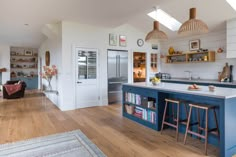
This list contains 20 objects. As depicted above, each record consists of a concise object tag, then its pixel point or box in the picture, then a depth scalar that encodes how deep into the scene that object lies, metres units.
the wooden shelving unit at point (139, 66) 6.93
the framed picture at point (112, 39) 5.88
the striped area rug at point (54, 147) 2.46
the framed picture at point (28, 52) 10.59
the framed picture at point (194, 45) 5.57
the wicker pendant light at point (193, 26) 2.67
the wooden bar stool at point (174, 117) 2.97
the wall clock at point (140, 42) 6.50
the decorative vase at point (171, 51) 6.32
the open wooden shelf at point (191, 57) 5.10
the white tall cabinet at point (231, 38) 4.32
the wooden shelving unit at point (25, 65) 10.16
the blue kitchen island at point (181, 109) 2.34
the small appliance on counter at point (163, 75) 6.63
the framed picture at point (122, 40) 6.09
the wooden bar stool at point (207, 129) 2.52
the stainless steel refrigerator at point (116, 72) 5.95
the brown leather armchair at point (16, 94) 7.13
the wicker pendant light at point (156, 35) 3.38
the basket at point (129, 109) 4.14
